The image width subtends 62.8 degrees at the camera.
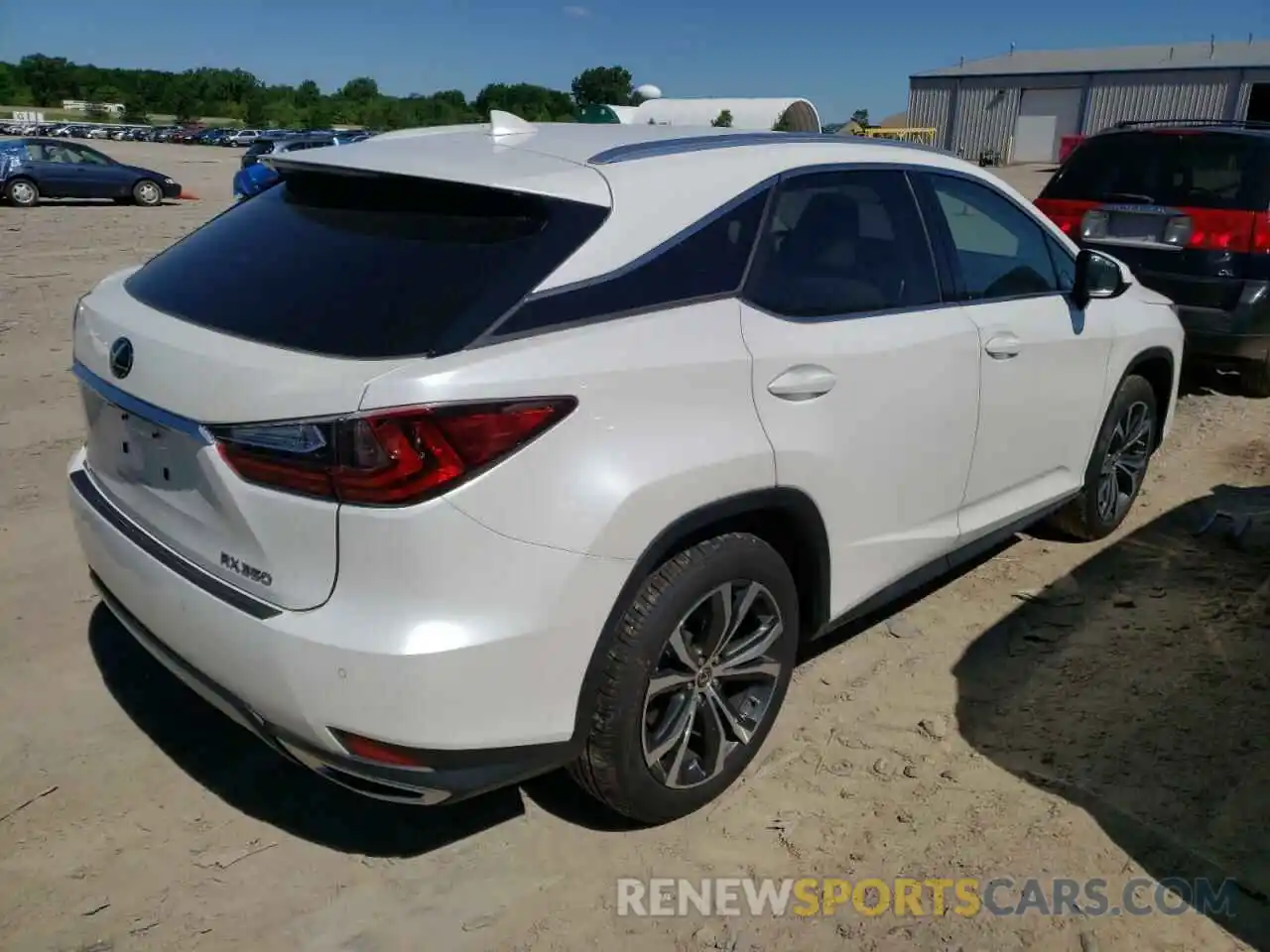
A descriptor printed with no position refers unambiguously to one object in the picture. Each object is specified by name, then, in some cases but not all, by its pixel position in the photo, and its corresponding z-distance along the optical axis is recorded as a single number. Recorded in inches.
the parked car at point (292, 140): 930.7
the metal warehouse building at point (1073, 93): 1843.0
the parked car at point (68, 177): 785.6
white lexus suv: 83.0
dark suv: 248.5
